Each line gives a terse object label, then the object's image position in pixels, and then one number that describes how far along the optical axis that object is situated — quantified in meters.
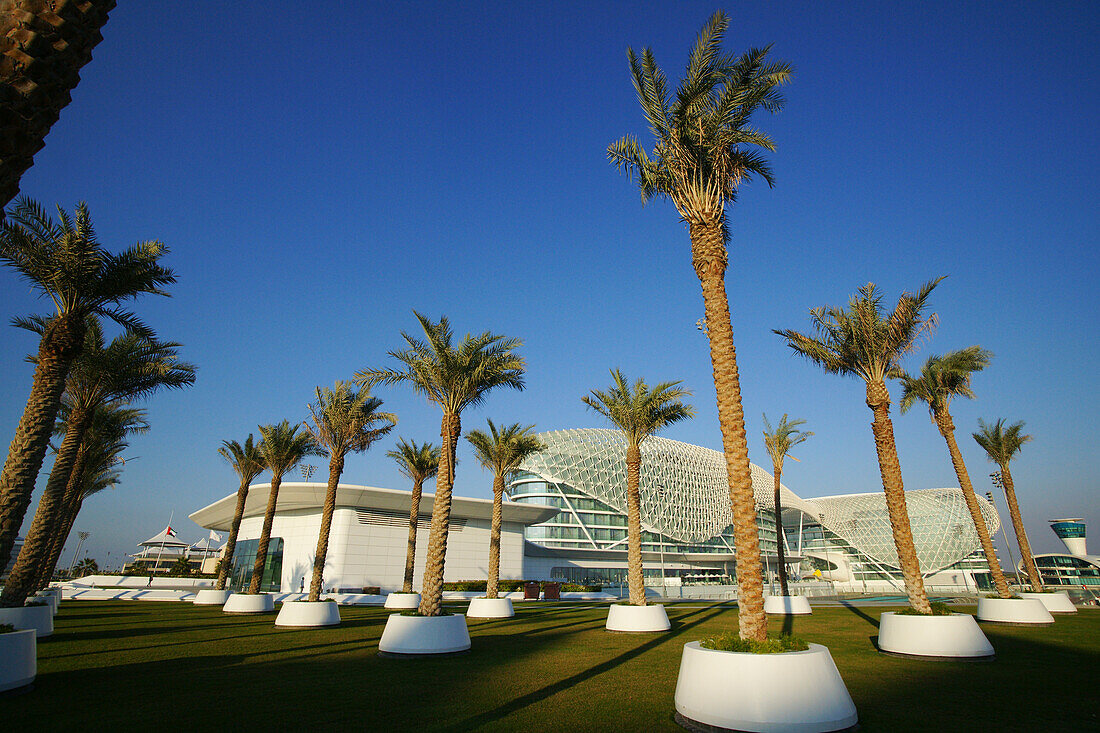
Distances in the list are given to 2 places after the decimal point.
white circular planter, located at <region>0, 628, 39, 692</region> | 7.73
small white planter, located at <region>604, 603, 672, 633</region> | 16.97
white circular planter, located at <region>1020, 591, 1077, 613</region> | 23.28
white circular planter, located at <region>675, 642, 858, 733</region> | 5.98
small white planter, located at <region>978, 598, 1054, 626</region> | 17.95
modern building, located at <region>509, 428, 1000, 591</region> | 76.94
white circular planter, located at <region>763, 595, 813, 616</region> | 24.91
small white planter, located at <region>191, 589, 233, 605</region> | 29.86
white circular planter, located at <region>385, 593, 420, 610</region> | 27.03
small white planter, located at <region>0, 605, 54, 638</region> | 12.79
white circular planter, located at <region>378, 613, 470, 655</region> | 11.89
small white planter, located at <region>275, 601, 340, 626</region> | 18.23
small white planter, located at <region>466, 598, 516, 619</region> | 22.36
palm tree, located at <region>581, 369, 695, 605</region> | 23.17
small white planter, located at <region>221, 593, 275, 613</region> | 23.95
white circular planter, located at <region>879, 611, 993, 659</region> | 11.09
